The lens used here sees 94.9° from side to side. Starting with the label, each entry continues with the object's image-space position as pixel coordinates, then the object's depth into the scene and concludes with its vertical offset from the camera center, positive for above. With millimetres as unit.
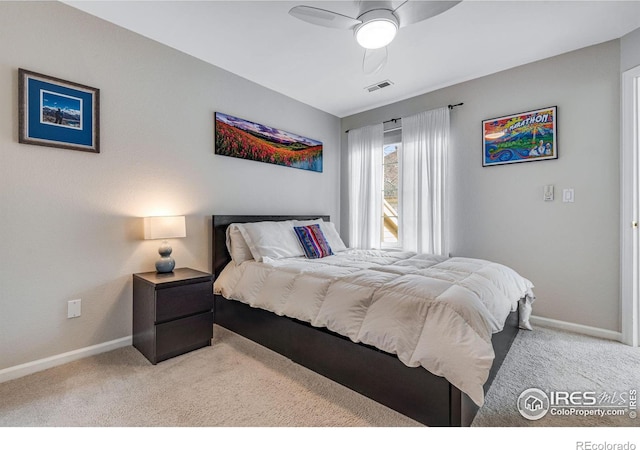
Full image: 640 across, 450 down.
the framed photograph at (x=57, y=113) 1962 +786
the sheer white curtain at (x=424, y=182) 3438 +483
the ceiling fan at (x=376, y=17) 1736 +1280
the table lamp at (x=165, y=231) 2365 -69
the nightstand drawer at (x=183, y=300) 2135 -595
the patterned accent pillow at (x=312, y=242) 3025 -205
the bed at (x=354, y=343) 1407 -774
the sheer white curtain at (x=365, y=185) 4094 +534
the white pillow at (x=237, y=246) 2820 -227
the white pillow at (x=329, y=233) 3428 -128
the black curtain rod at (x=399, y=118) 3362 +1351
